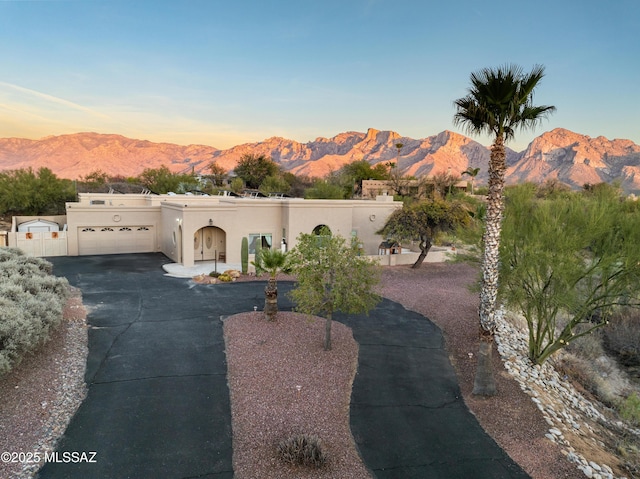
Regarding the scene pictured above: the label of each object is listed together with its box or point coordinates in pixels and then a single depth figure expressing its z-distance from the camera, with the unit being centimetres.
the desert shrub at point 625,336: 1659
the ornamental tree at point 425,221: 2352
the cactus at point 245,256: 2164
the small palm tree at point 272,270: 1407
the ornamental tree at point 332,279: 1129
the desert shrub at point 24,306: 922
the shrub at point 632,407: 895
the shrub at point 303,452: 677
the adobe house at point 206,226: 2381
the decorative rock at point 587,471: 724
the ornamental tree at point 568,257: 1087
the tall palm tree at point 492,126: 931
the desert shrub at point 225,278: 2005
